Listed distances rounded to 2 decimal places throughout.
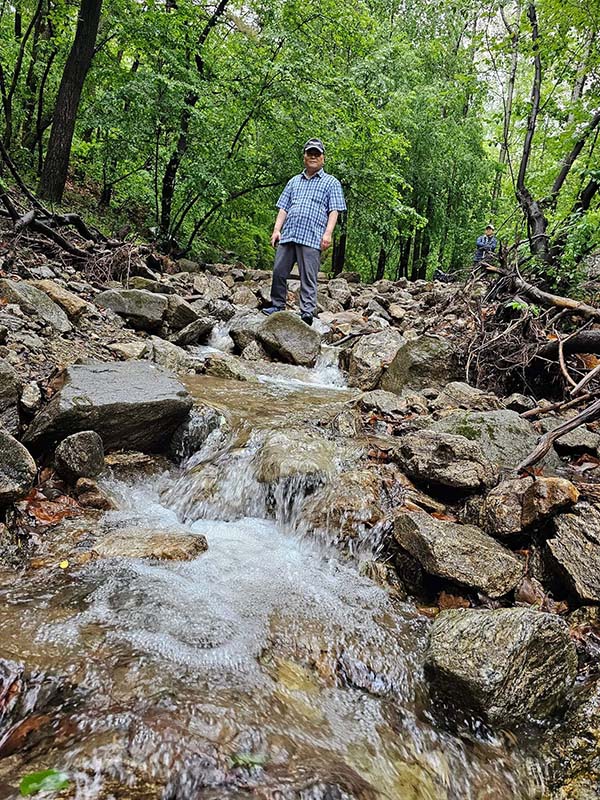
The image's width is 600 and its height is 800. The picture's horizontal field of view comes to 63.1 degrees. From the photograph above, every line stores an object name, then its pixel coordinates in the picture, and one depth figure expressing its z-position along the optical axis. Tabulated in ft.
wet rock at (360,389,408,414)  14.78
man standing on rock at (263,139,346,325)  21.80
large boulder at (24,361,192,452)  10.02
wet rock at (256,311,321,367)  21.71
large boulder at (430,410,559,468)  10.93
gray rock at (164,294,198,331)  22.12
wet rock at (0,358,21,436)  9.59
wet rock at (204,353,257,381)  18.04
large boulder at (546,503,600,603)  7.43
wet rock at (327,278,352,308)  34.63
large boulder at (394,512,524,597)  7.75
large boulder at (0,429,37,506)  8.10
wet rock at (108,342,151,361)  16.20
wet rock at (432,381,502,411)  14.52
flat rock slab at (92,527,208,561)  8.21
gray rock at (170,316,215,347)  21.34
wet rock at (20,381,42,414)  10.41
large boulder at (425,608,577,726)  5.85
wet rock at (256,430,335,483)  11.04
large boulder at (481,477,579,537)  8.40
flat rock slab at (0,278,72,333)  15.17
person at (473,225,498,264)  46.48
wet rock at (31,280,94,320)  17.19
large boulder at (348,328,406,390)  20.47
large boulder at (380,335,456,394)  17.58
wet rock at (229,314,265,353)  22.31
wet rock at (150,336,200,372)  17.85
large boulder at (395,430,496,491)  9.85
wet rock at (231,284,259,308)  30.30
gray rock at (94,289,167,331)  19.94
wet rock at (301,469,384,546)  9.73
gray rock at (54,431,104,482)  9.73
